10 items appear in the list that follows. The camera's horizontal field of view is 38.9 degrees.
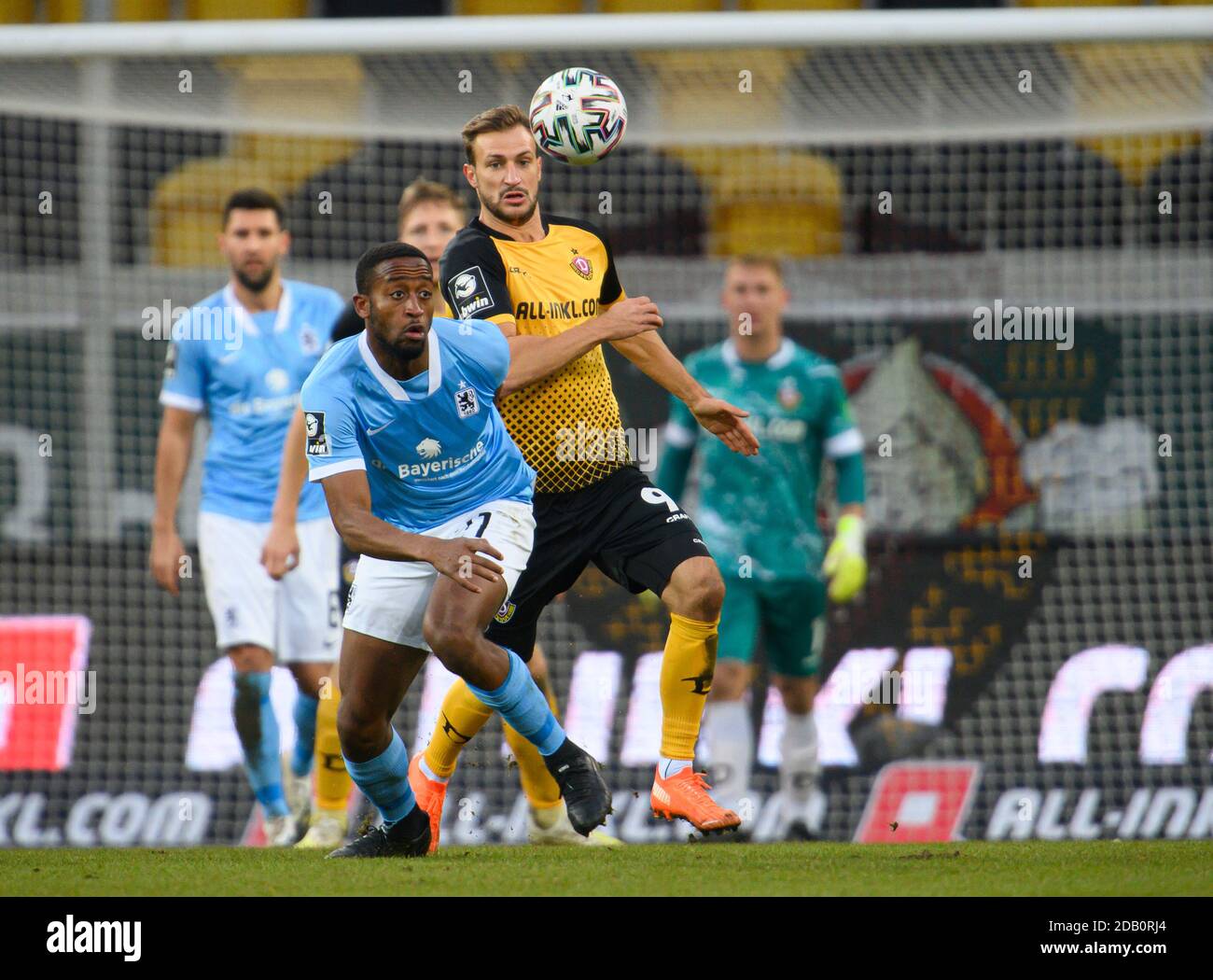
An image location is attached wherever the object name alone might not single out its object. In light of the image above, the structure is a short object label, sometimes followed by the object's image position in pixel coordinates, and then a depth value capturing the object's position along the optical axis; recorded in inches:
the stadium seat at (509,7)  502.9
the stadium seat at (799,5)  490.6
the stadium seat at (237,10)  499.5
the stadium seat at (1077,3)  471.5
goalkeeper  306.8
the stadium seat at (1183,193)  414.0
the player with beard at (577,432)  217.6
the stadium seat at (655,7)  494.6
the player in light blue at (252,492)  286.5
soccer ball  226.1
